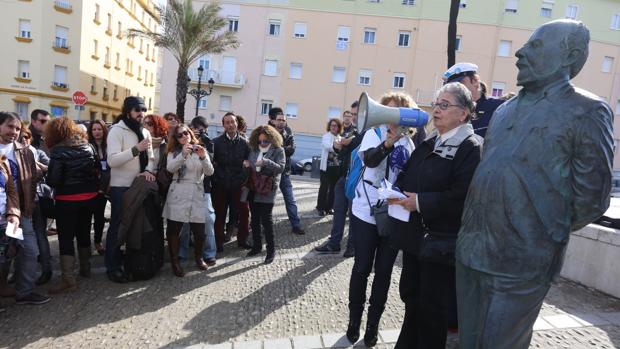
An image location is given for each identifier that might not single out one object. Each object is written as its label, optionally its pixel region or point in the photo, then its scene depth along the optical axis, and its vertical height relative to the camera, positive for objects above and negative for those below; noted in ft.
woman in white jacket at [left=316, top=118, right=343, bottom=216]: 22.07 -1.60
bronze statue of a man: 4.76 -0.31
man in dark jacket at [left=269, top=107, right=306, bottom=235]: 20.62 -2.91
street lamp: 64.03 +5.17
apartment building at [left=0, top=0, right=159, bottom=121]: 96.48 +13.59
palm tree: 65.51 +14.71
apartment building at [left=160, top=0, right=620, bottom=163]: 97.14 +22.77
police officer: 11.01 +1.74
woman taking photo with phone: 14.73 -2.35
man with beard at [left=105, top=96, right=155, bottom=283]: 13.97 -1.72
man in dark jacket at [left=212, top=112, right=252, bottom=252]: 17.24 -1.80
